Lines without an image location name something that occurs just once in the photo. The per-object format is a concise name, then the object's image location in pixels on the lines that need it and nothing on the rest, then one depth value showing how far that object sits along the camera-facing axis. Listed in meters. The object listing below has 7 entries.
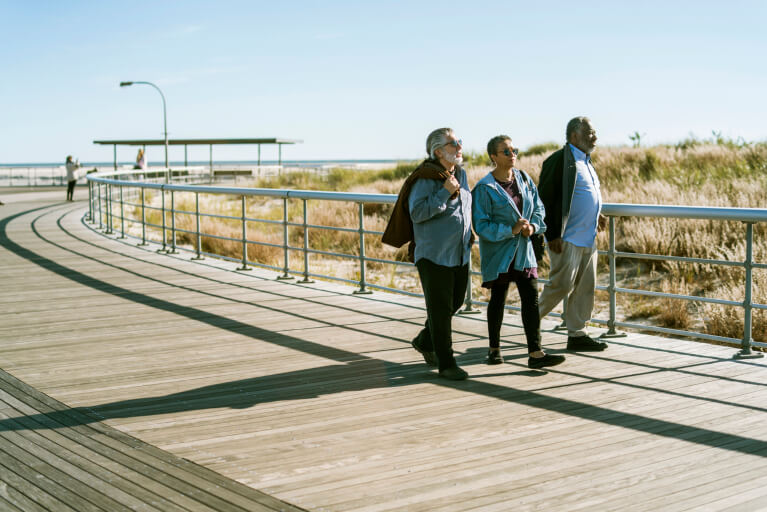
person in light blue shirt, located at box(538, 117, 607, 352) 6.64
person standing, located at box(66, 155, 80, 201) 33.03
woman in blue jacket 6.11
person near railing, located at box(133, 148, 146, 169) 41.69
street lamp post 45.41
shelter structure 50.81
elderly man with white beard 5.82
